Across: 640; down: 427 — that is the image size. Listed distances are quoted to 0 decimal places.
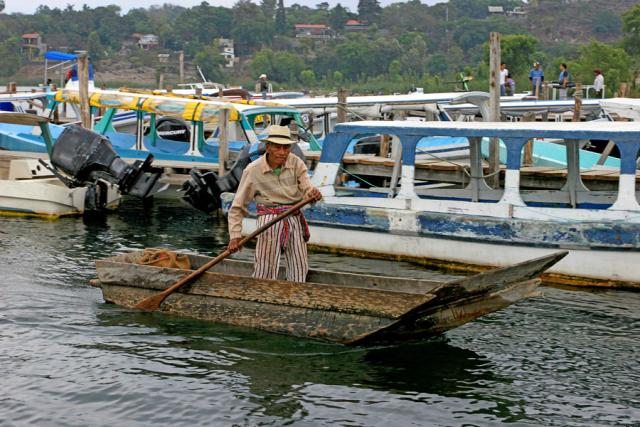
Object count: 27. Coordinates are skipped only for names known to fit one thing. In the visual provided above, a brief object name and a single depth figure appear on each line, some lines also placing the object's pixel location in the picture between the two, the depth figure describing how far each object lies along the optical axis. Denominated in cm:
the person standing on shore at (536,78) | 3276
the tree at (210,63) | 11338
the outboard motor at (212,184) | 1766
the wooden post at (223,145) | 1897
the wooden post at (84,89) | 2169
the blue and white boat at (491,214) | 1293
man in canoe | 1045
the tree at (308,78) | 10456
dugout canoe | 953
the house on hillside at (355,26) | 14938
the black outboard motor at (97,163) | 1864
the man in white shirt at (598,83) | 3228
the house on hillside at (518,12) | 14975
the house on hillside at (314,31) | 14416
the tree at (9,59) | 11312
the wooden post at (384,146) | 1908
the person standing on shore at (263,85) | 3598
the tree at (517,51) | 6003
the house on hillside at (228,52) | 11981
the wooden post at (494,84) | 1638
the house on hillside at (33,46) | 11756
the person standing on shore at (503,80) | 3207
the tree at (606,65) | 4647
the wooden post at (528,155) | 1798
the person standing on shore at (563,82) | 3230
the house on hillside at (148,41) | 13375
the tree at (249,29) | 13325
